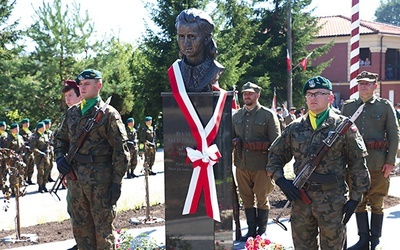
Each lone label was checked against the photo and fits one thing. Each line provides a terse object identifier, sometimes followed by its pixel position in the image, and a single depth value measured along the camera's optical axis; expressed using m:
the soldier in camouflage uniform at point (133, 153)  16.52
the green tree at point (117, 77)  24.56
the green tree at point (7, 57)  22.94
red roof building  43.81
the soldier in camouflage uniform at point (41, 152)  14.05
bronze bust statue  5.28
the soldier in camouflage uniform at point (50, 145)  14.67
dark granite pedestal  5.27
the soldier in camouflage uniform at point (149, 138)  17.34
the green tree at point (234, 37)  23.78
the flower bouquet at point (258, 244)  5.33
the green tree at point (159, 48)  22.67
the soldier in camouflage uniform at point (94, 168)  5.51
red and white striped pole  8.12
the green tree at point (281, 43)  30.20
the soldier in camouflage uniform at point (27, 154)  15.04
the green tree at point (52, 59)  23.09
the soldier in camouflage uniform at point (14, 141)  14.51
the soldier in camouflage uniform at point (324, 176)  4.76
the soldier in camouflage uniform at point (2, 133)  14.63
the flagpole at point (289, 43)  28.25
